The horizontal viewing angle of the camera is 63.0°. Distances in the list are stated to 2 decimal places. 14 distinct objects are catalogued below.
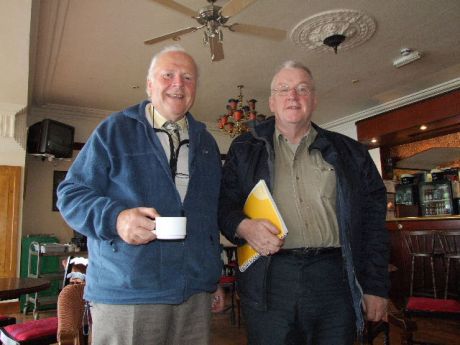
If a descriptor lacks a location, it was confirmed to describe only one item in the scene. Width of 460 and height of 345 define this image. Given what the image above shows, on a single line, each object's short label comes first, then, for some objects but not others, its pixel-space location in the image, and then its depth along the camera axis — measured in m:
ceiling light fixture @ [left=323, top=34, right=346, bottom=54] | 4.16
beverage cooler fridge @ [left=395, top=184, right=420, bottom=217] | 6.38
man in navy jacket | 1.37
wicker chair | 2.07
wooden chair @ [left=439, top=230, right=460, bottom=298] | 4.72
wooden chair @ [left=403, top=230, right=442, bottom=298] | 4.75
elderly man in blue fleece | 1.12
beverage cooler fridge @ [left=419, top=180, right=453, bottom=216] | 6.02
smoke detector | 4.75
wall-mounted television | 5.94
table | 2.24
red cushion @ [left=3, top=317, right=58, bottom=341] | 2.28
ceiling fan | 2.95
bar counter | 4.85
